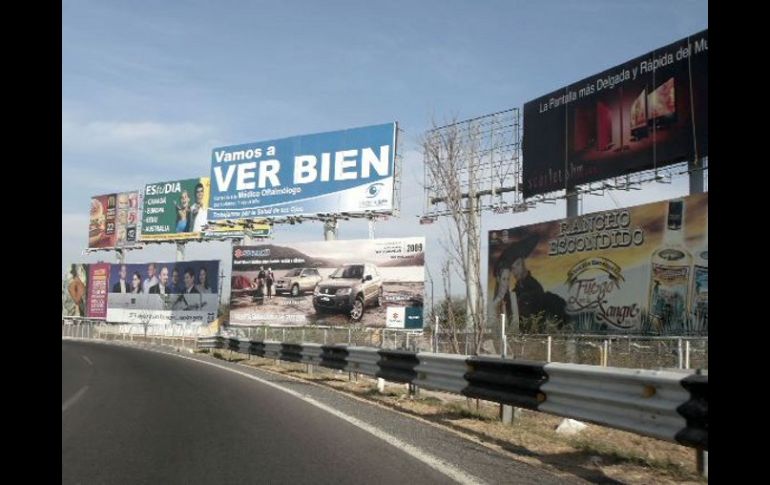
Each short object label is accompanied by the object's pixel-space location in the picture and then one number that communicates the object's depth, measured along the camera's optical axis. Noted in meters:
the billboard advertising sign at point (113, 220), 70.25
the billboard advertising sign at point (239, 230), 53.62
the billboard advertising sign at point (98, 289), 72.50
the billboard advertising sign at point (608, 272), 27.12
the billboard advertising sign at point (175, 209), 61.41
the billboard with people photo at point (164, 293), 61.59
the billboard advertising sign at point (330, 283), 43.25
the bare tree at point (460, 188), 13.75
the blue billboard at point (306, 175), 43.22
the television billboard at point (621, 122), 28.23
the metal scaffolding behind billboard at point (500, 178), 37.12
